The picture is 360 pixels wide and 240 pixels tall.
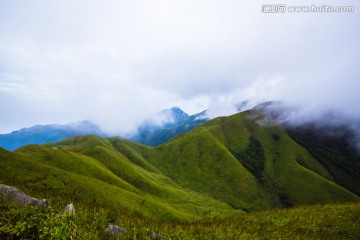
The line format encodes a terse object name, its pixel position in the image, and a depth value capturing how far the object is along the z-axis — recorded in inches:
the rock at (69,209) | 352.7
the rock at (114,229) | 329.1
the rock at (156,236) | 346.8
